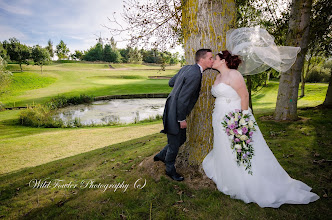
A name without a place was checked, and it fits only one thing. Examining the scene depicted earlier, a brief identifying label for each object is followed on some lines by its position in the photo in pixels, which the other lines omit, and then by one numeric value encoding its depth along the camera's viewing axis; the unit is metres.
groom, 3.38
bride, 3.25
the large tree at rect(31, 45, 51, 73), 48.53
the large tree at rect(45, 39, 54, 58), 108.77
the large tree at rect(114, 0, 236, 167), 3.58
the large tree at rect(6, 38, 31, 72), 48.17
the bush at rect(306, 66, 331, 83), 30.82
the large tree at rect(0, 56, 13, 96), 19.54
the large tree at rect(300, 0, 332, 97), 10.03
